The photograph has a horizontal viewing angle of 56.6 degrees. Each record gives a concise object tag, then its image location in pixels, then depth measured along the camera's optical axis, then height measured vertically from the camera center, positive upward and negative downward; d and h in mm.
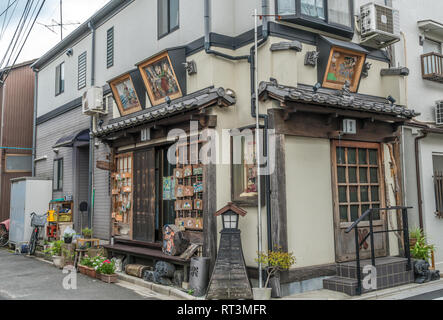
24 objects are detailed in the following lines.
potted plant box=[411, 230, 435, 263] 10086 -1262
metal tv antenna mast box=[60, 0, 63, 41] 21225 +9271
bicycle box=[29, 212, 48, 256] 14703 -776
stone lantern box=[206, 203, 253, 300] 7887 -1248
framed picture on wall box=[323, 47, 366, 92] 9500 +3124
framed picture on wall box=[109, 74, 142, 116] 12141 +3309
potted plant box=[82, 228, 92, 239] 14000 -936
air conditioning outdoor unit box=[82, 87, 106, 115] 14172 +3563
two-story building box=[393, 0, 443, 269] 11188 +2420
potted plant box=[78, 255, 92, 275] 10891 -1611
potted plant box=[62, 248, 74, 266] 11898 -1537
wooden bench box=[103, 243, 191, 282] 8992 -1235
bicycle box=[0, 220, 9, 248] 17628 -1158
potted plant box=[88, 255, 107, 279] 10344 -1582
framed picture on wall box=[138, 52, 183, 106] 10345 +3253
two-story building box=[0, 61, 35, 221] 19719 +3880
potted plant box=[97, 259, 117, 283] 10047 -1664
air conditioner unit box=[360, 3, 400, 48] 10039 +4293
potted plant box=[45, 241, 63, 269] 11988 -1485
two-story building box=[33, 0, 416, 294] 8523 +1641
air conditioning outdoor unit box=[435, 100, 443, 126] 12055 +2490
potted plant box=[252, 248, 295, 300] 7680 -1193
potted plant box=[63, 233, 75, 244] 12250 -981
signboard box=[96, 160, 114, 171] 12383 +1179
